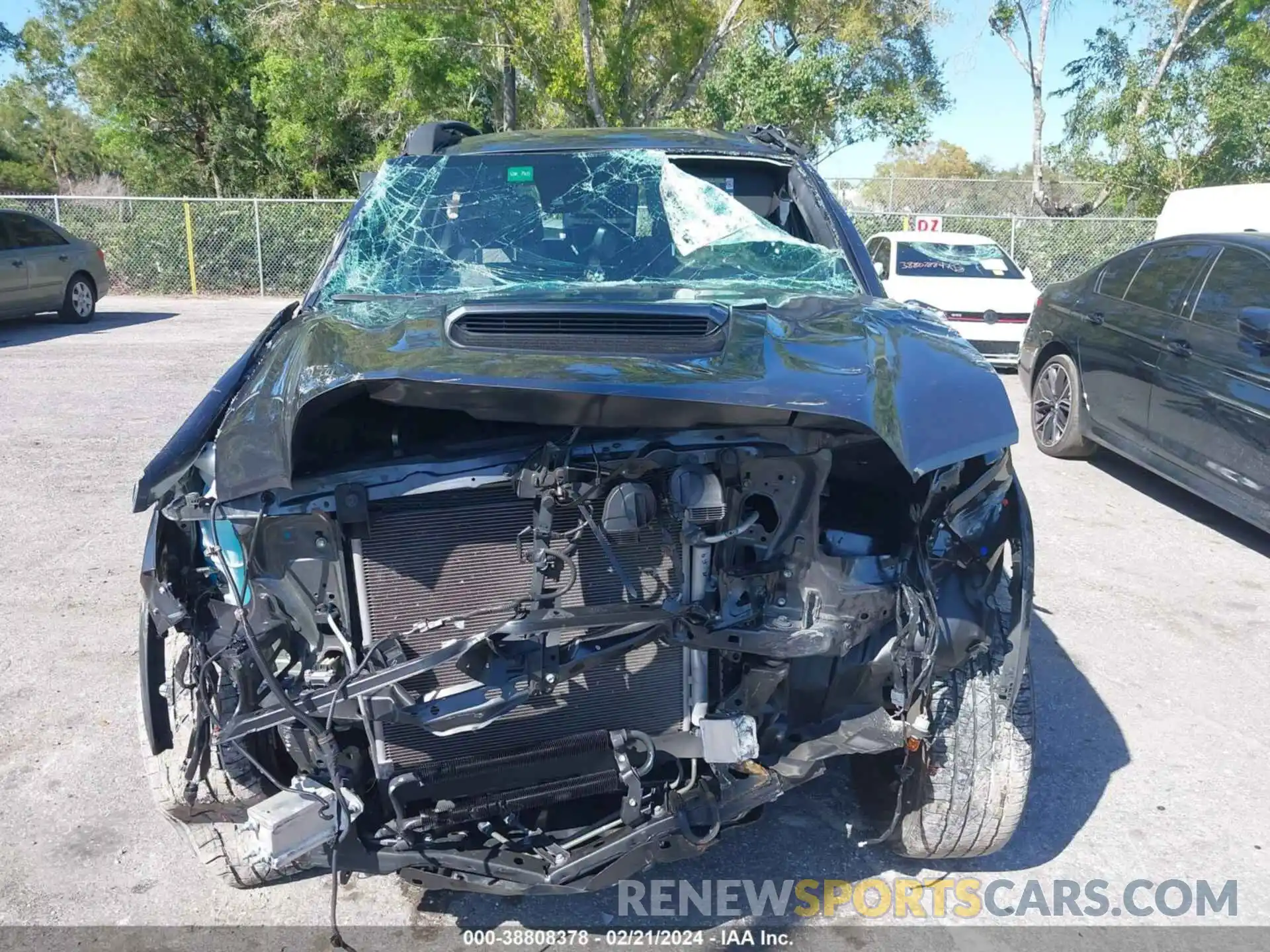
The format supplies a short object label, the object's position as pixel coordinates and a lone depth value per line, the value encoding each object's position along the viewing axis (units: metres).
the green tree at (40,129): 32.91
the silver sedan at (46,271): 12.02
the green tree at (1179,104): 17.66
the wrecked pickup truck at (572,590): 2.16
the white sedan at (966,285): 10.13
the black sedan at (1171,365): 5.20
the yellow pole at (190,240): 16.92
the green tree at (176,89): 20.59
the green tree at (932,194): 21.08
